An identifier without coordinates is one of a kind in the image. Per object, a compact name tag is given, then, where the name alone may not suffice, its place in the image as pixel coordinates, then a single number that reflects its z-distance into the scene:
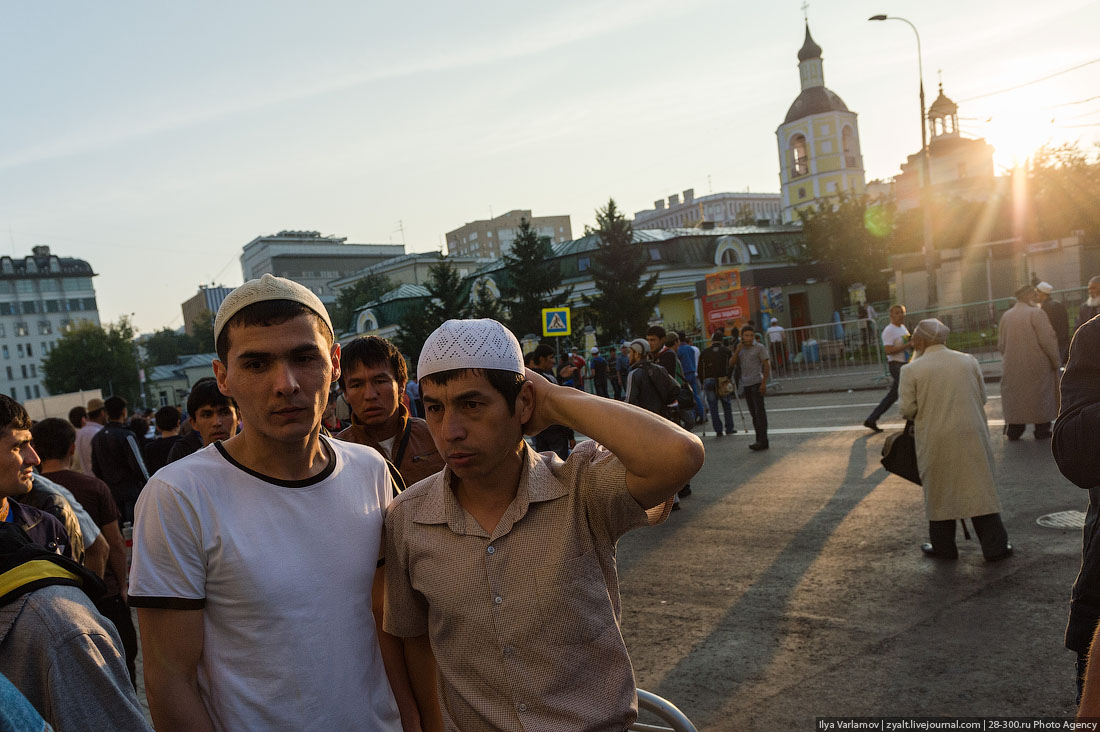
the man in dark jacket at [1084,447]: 2.23
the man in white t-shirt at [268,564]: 1.72
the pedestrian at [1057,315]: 12.70
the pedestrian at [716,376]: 13.84
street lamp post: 27.84
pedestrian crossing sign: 22.05
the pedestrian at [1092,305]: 8.99
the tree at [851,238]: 46.69
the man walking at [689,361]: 14.23
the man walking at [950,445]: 5.74
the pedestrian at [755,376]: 11.70
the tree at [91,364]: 75.62
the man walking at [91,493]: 4.05
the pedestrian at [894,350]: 11.92
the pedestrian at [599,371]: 20.75
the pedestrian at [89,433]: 9.95
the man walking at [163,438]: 6.98
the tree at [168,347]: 121.88
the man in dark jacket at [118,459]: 8.20
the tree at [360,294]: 83.31
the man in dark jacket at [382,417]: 4.12
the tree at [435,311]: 41.44
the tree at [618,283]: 43.22
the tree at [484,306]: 41.59
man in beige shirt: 1.80
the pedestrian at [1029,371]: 9.66
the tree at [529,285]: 42.91
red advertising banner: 22.08
